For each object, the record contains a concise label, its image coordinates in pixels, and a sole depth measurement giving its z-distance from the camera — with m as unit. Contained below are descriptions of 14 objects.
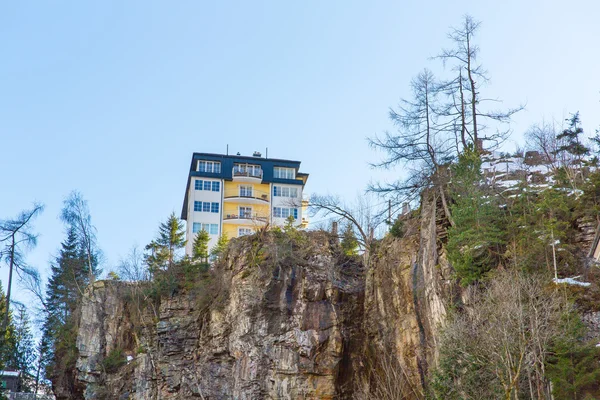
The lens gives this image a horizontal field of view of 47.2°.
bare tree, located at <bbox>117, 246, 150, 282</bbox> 51.83
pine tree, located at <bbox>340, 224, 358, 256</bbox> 46.91
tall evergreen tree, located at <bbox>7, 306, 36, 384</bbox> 59.22
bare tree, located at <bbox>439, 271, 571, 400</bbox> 25.67
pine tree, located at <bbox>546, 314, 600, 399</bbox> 25.30
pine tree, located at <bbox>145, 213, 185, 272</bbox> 52.59
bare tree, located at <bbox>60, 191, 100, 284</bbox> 57.22
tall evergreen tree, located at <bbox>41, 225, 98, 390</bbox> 52.03
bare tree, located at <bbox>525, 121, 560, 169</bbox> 53.47
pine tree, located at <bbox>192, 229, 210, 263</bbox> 52.29
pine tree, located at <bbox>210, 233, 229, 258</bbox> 50.00
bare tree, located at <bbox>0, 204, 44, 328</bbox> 52.69
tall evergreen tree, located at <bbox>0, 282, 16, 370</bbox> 46.38
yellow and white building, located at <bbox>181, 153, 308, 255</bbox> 64.31
